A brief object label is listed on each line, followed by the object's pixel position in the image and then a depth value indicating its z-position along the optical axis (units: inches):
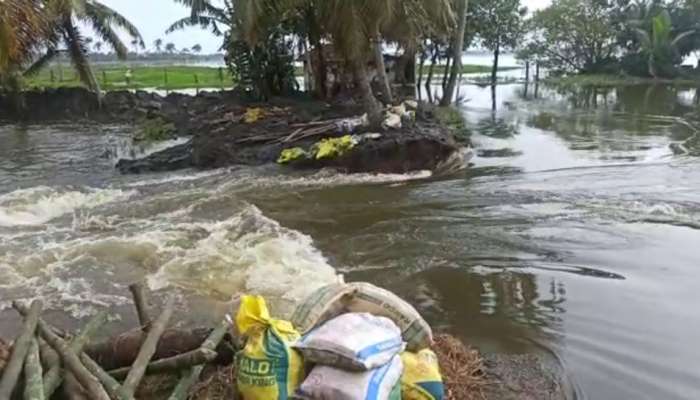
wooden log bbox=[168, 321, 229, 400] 137.9
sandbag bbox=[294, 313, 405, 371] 123.3
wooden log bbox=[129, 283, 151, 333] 172.1
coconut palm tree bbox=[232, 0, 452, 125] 542.0
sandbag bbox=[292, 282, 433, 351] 151.3
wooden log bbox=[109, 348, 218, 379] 140.3
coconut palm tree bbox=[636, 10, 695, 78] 1632.6
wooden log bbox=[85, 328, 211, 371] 156.0
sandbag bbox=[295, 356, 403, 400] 120.2
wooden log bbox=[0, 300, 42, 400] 123.0
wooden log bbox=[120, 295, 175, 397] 131.6
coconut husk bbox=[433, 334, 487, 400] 151.1
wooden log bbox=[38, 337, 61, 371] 137.4
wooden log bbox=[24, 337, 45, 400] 121.2
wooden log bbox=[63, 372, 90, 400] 129.7
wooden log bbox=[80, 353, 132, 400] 129.6
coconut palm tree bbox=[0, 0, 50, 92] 349.4
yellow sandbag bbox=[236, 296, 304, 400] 130.6
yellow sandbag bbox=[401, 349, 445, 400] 135.8
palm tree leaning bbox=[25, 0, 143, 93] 983.0
